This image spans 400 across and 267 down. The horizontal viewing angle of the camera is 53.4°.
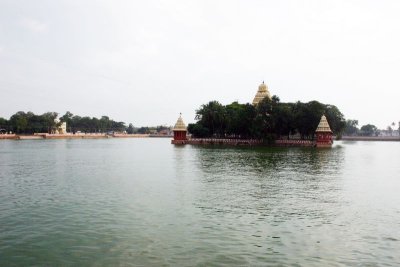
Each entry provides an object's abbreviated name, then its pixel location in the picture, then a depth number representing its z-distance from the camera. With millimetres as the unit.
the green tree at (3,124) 172000
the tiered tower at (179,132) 109188
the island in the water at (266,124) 88312
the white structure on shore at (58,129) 191938
